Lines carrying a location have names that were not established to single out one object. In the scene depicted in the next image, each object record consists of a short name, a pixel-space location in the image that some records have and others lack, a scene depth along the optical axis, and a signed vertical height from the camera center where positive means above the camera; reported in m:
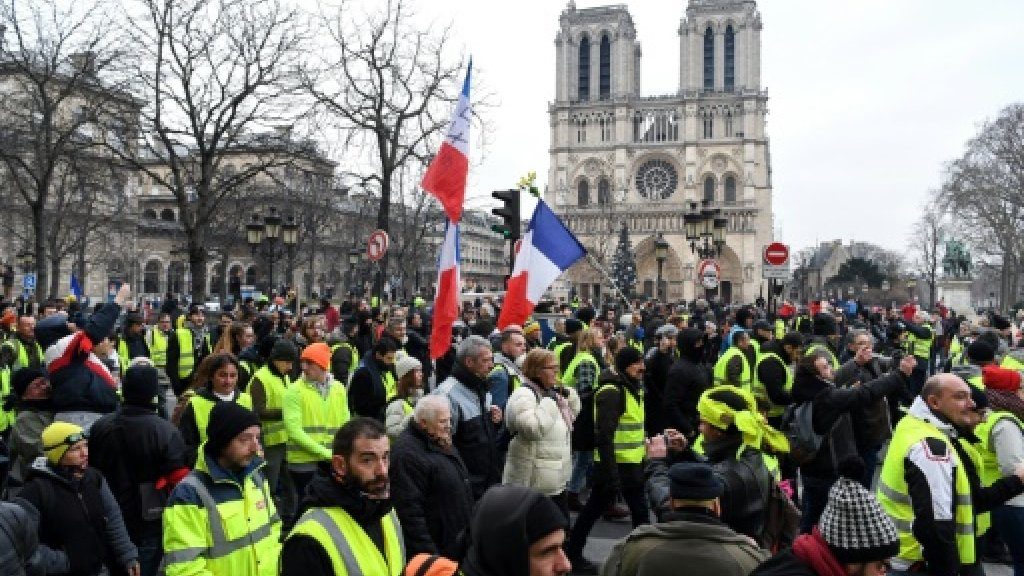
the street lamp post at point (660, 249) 22.33 +1.10
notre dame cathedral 76.94 +13.78
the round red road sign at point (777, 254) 16.62 +0.72
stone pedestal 40.22 -0.13
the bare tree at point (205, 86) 19.88 +4.97
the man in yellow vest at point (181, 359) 10.13 -0.87
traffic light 10.61 +1.03
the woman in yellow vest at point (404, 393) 5.43 -0.73
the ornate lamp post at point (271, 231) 18.38 +1.37
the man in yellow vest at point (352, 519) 2.80 -0.80
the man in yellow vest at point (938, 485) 3.95 -0.96
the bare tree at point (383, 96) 19.61 +4.69
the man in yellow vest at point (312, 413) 5.98 -0.91
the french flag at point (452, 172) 7.42 +1.07
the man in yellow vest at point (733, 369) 8.26 -0.79
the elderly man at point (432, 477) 4.07 -0.93
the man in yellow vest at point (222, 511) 3.35 -0.92
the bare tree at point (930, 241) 60.66 +4.15
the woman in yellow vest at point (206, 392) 5.51 -0.70
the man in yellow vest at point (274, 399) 6.65 -0.87
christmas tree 59.03 +1.66
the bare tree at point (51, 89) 19.44 +4.81
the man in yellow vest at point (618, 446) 6.32 -1.21
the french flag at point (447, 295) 7.07 -0.05
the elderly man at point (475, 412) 5.27 -0.79
